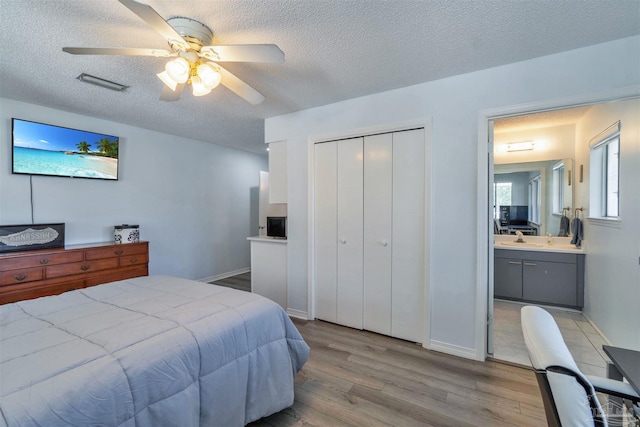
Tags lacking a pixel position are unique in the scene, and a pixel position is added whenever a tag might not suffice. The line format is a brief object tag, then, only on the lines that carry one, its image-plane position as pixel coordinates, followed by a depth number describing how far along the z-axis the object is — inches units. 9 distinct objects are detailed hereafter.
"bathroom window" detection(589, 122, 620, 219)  101.3
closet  101.5
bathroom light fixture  151.1
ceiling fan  59.2
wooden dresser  96.8
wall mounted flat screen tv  110.9
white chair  27.8
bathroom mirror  141.5
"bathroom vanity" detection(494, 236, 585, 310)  128.6
